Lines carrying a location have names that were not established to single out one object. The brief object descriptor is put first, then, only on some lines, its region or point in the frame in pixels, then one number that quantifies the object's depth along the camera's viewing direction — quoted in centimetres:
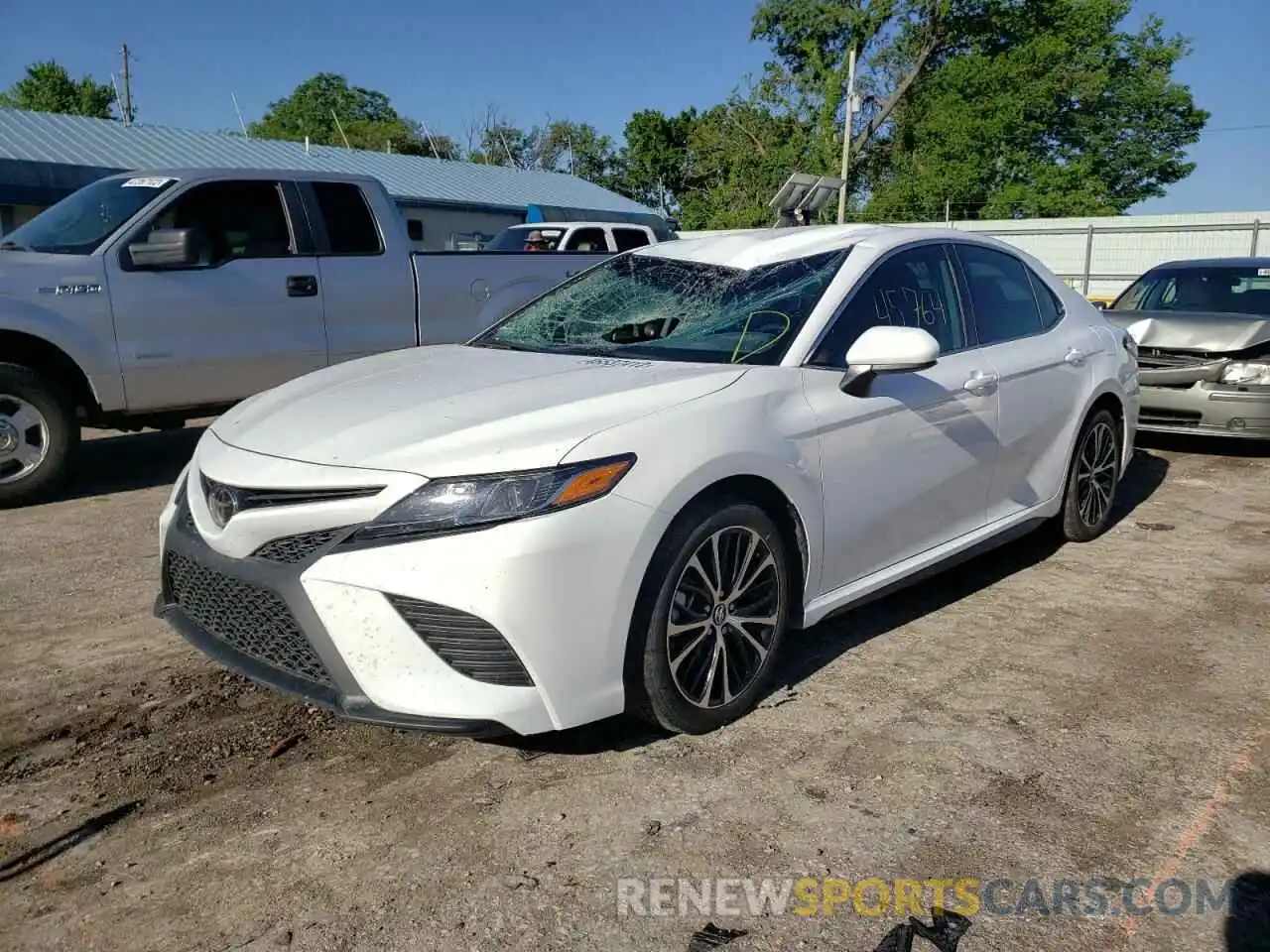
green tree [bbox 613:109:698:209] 5525
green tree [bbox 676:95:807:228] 4544
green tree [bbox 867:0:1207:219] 4219
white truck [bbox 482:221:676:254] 1524
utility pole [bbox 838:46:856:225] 3238
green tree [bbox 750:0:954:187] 4406
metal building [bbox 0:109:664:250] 2016
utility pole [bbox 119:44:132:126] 5416
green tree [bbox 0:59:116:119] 6397
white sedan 270
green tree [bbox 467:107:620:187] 6538
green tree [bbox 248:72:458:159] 6688
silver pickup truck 607
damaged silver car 757
